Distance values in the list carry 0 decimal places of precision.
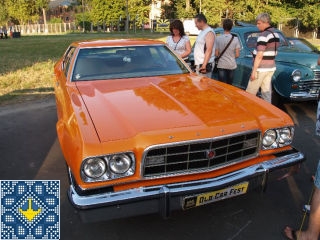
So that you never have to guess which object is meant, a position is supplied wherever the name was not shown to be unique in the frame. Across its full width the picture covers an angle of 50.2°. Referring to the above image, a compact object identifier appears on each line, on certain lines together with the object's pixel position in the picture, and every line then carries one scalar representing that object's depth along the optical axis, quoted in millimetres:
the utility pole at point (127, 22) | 45750
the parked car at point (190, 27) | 42388
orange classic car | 2584
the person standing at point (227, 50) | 6016
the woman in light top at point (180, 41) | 5990
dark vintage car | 6191
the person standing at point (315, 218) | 2631
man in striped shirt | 5141
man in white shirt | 5621
